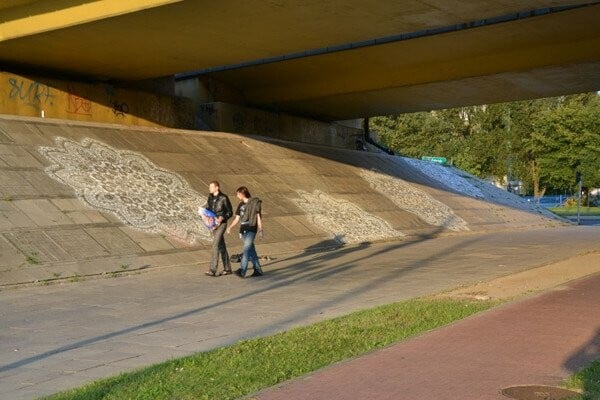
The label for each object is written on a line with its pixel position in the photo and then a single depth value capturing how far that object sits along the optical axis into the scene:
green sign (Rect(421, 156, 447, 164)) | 45.27
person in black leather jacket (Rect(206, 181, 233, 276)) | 14.64
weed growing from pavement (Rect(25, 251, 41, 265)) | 14.20
